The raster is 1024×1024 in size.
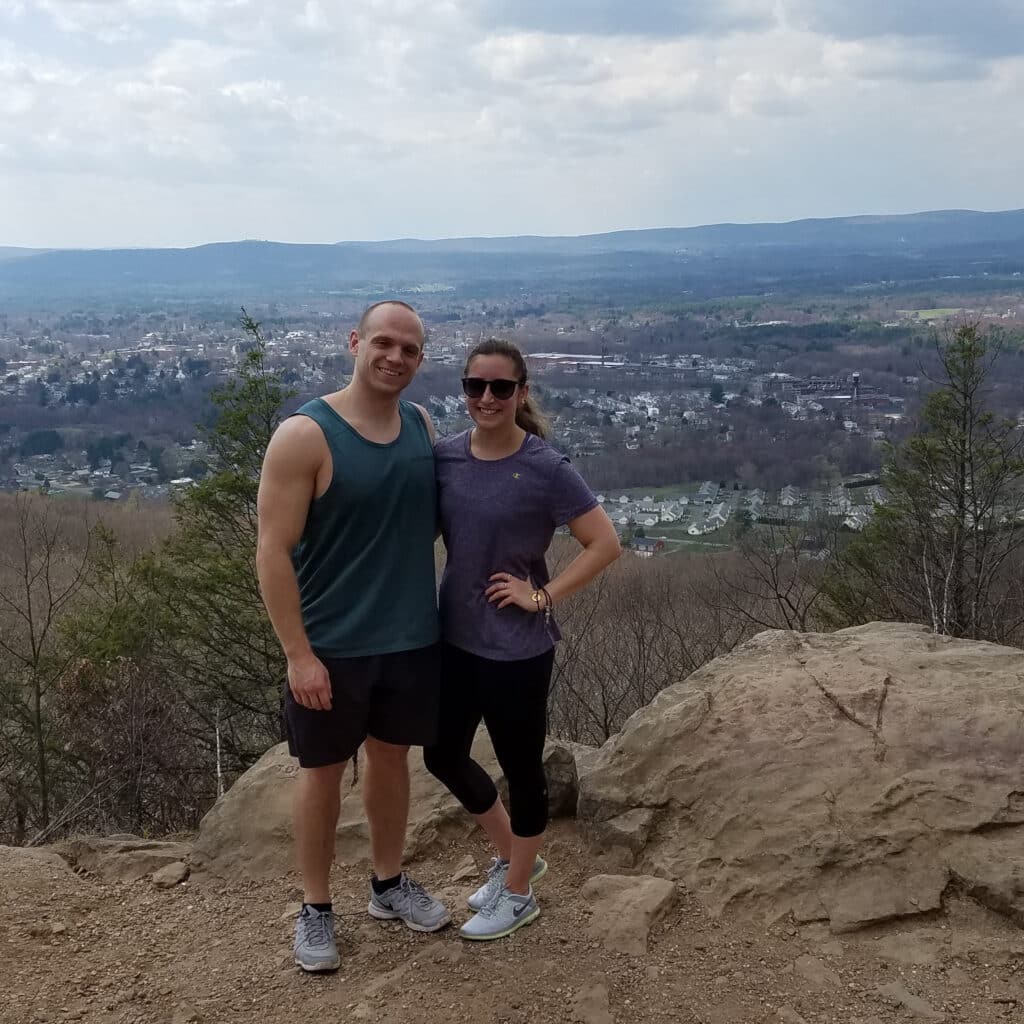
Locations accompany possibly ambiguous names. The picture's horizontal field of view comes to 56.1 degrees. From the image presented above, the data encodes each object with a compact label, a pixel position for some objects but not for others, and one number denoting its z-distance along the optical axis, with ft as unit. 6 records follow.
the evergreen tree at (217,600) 47.67
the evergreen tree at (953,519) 49.67
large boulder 12.44
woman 10.63
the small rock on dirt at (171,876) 14.79
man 10.24
